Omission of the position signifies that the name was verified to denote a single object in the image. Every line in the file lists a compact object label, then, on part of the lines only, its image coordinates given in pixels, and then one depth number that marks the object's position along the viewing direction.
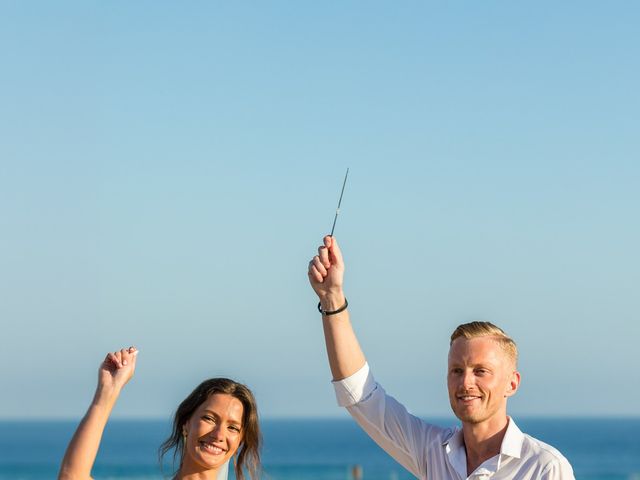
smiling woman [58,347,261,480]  4.04
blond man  4.40
